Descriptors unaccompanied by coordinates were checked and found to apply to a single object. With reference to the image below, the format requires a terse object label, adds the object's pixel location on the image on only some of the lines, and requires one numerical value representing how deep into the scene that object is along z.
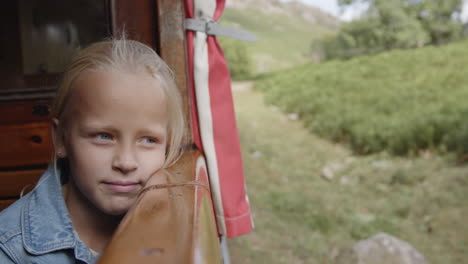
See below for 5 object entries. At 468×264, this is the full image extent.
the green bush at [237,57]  15.60
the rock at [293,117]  8.26
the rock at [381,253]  3.44
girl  0.92
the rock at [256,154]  6.40
